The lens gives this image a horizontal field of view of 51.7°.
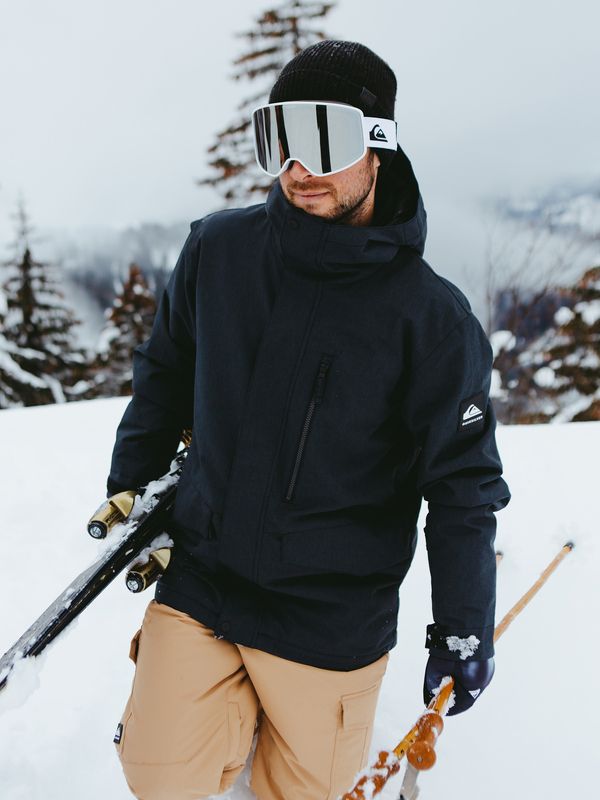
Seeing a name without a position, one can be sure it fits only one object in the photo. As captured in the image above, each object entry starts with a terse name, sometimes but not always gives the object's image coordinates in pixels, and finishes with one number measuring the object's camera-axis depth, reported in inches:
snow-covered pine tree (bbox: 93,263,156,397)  1125.7
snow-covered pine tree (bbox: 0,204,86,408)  1001.5
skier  73.0
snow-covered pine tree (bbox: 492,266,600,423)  824.9
